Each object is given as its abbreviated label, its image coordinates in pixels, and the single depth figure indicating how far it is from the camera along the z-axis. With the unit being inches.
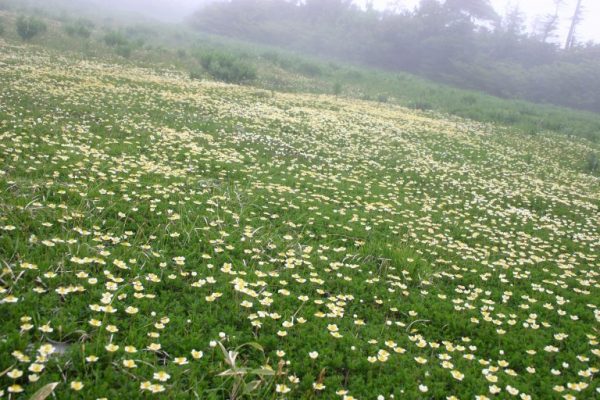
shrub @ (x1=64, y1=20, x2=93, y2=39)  1080.2
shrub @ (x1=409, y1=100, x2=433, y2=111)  1054.4
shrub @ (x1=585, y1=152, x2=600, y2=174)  630.8
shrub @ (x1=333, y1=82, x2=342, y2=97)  1090.1
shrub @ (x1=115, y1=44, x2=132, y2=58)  976.3
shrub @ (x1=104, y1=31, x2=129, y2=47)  1051.3
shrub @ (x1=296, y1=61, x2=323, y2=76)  1315.2
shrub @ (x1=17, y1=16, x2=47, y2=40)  903.1
